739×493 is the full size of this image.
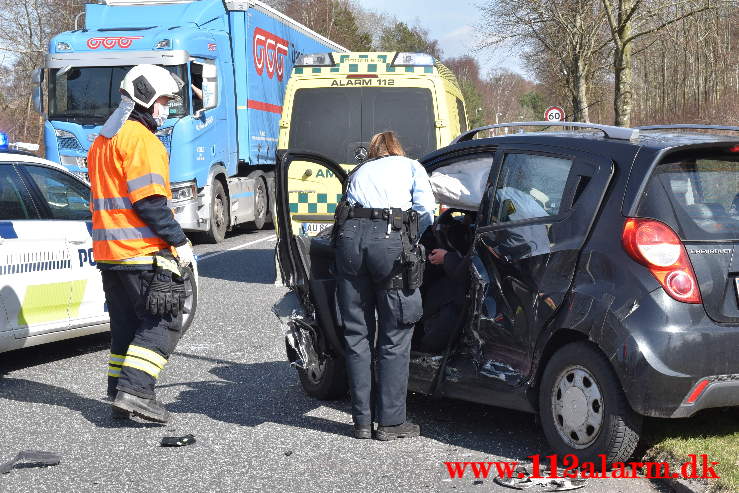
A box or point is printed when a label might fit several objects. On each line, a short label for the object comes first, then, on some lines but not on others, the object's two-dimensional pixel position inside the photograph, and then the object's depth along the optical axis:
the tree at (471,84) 102.50
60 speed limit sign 35.44
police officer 5.32
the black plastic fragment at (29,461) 5.00
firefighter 5.76
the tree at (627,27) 28.16
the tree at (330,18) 76.75
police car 6.98
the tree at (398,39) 105.38
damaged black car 4.46
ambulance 10.93
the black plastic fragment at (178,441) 5.41
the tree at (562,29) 36.25
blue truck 15.42
